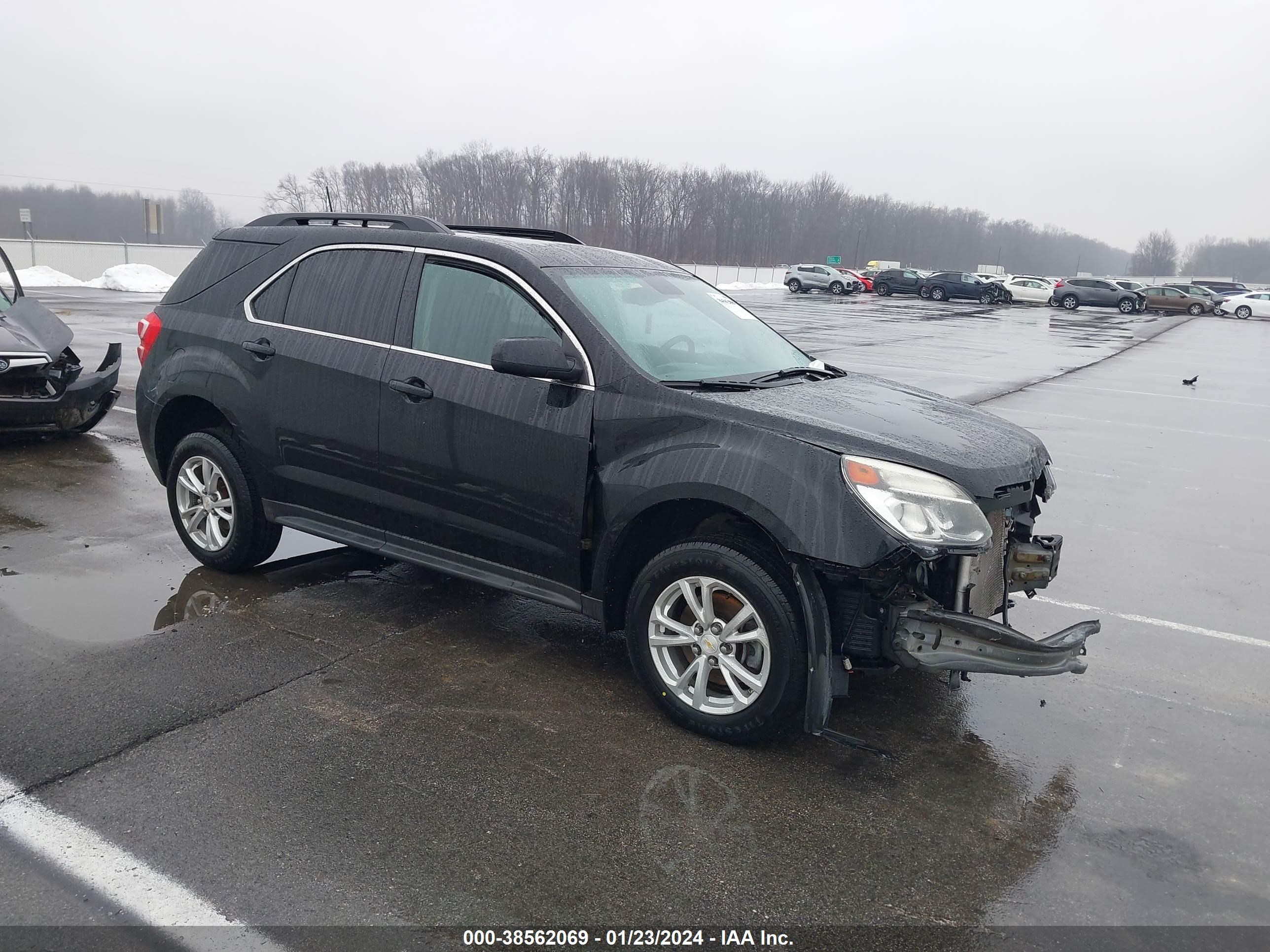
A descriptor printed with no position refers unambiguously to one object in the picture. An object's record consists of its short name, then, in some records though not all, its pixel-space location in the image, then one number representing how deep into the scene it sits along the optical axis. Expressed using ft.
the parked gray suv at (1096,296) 165.89
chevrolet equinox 11.94
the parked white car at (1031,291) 175.63
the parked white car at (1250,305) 166.81
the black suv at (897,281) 181.98
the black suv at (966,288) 170.40
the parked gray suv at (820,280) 178.91
